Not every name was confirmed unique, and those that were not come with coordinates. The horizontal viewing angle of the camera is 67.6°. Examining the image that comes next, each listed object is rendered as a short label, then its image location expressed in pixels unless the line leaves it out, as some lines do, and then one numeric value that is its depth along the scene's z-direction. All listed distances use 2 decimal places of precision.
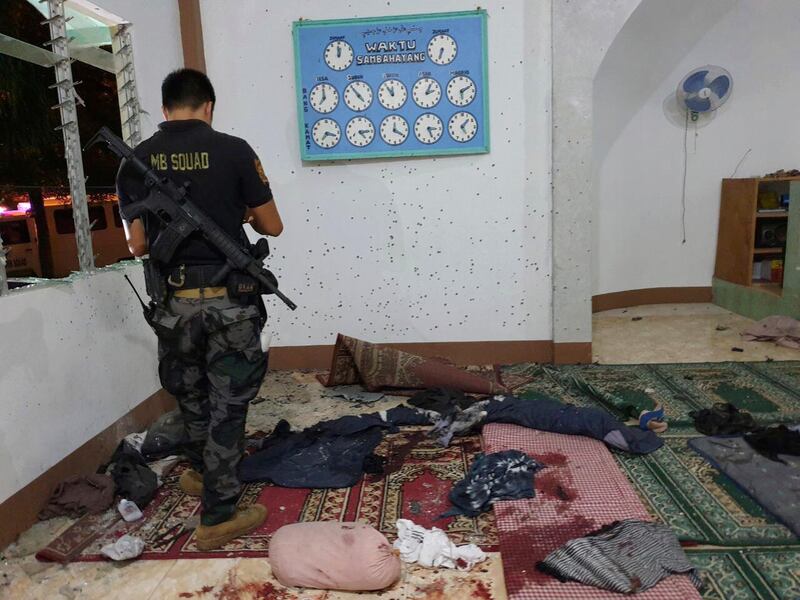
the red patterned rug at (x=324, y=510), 2.24
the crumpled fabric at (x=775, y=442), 2.71
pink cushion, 1.95
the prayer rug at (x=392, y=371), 3.63
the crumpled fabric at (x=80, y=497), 2.47
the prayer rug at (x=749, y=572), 1.88
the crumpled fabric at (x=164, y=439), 2.98
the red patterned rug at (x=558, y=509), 1.89
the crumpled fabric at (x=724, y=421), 2.96
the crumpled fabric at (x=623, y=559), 1.88
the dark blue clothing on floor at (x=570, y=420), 2.84
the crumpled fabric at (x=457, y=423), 3.07
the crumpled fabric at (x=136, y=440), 3.02
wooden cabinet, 5.06
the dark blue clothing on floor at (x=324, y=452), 2.72
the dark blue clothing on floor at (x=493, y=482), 2.41
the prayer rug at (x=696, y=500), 2.19
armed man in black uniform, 2.17
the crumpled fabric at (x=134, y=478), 2.58
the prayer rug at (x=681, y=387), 3.30
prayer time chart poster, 3.94
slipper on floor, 3.04
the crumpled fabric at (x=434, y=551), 2.08
